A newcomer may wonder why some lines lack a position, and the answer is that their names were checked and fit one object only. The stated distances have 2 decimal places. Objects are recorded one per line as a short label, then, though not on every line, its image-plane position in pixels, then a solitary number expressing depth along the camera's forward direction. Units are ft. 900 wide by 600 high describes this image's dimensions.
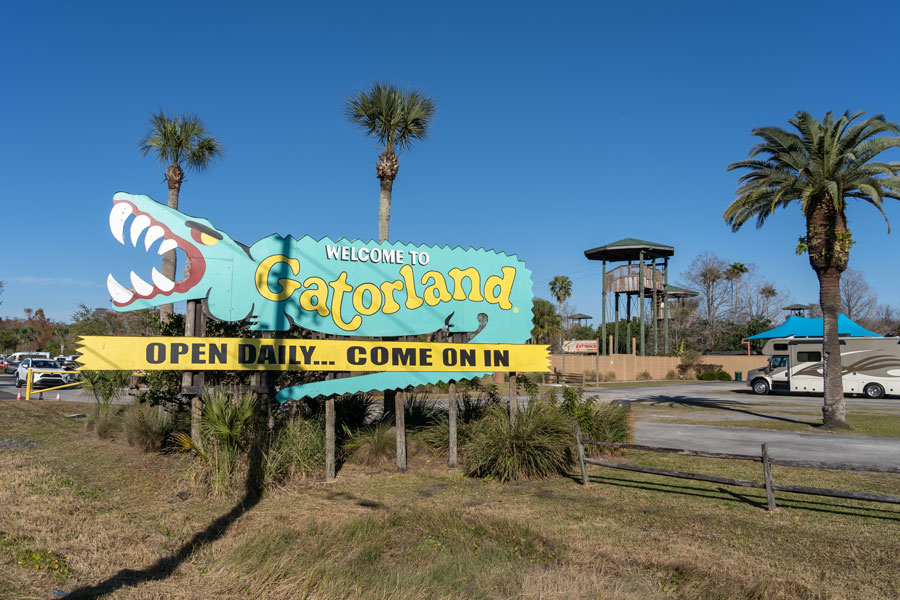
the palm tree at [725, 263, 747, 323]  229.49
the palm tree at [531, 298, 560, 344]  186.58
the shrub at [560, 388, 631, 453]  40.65
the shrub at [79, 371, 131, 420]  49.96
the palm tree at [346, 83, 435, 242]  57.82
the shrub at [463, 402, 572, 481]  35.65
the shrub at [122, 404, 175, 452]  41.83
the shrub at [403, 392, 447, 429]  44.39
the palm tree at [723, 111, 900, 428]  57.00
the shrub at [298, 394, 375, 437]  41.42
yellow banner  32.86
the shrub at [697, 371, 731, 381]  158.81
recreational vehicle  96.68
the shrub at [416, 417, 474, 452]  41.01
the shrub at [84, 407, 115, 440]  47.03
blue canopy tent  110.83
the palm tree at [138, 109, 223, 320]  69.05
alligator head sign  34.27
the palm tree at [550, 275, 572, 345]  240.32
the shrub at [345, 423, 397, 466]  39.04
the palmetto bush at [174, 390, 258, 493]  31.04
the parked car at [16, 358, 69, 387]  103.19
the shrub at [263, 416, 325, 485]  33.37
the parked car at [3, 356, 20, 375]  175.59
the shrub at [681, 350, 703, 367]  166.40
